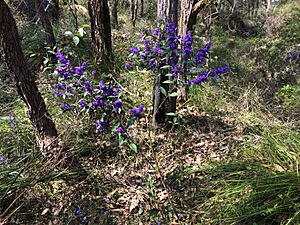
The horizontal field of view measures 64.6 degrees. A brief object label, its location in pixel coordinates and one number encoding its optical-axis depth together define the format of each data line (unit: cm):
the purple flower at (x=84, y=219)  197
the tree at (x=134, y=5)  709
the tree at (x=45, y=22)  391
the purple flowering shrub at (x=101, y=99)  197
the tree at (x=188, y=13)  291
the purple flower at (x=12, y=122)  261
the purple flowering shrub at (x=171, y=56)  209
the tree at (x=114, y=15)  609
